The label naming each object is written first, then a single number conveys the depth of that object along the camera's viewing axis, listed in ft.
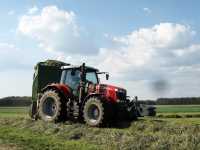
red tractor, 30.74
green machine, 37.20
